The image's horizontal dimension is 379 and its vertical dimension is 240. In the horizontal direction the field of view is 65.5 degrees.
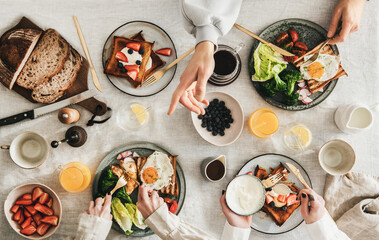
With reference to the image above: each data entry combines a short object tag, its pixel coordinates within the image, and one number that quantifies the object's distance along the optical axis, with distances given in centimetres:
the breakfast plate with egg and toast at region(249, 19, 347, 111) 167
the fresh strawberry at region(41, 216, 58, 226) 160
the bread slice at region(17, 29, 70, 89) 165
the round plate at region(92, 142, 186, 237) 167
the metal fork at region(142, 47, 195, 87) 166
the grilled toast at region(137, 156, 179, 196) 167
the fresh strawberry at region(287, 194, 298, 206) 166
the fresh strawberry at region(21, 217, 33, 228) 161
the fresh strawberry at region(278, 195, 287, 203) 166
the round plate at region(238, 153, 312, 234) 170
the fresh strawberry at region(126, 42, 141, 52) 163
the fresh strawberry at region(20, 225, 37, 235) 159
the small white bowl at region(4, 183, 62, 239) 159
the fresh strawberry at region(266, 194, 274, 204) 165
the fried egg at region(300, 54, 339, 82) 167
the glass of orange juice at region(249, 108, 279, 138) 168
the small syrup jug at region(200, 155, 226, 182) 166
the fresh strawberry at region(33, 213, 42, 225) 162
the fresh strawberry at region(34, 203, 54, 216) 160
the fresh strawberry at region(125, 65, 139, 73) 163
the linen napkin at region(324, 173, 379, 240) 172
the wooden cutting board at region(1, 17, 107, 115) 169
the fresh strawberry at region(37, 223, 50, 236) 159
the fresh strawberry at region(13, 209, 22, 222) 160
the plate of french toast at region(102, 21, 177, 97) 164
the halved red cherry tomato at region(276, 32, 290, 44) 169
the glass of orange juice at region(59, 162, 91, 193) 162
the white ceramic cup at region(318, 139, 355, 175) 169
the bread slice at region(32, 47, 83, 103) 166
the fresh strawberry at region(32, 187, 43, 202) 161
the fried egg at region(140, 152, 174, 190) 165
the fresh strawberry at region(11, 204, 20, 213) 161
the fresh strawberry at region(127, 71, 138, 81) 163
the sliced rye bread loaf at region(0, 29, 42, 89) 162
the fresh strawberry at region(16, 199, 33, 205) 161
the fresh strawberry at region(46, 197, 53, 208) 163
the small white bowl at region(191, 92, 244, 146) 168
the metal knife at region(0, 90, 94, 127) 166
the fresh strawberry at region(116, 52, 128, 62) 164
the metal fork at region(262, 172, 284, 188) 167
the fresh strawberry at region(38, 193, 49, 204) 161
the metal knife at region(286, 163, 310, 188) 168
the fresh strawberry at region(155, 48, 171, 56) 168
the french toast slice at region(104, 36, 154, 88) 165
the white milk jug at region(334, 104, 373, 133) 166
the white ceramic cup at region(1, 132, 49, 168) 163
